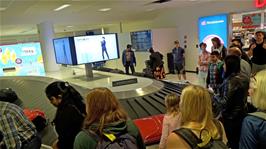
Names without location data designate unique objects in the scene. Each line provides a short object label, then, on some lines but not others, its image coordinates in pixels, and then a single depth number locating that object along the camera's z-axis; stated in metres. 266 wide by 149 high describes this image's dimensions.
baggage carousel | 3.00
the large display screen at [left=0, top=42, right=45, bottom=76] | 9.57
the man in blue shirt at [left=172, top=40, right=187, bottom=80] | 8.64
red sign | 5.42
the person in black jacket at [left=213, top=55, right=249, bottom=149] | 2.48
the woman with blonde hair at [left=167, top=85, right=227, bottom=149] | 1.22
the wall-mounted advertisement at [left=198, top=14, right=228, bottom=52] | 8.77
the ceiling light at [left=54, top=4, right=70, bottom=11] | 7.07
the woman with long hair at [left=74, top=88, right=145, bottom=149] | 1.31
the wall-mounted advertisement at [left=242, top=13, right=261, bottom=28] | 10.61
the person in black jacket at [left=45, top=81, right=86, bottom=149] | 1.75
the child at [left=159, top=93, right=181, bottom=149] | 1.98
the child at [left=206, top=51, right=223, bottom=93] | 3.76
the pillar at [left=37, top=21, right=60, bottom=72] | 8.78
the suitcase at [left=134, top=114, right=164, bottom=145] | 2.19
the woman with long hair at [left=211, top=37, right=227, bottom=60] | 4.93
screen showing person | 3.85
